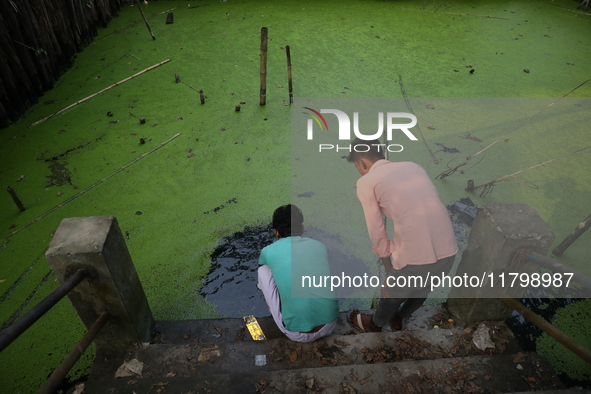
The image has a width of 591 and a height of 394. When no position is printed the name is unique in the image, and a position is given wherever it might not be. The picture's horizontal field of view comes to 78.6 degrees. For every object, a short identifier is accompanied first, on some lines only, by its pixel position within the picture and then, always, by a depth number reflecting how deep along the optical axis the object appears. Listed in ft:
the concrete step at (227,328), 7.46
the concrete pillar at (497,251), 5.63
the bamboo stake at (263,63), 13.26
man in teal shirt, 6.55
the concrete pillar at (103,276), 5.43
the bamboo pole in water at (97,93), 14.16
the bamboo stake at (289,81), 14.02
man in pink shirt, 6.17
